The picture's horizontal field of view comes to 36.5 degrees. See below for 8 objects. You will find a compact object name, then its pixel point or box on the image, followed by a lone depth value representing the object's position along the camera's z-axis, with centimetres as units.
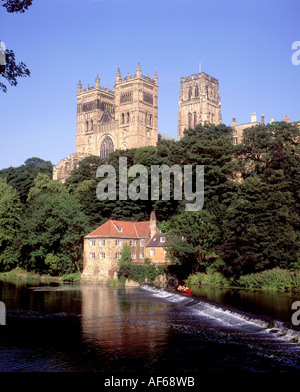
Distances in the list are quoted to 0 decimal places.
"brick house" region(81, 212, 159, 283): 5838
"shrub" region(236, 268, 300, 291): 4400
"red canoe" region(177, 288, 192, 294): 4169
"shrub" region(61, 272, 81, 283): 6002
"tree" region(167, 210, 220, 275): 5125
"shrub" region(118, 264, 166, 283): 5359
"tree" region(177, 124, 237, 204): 6050
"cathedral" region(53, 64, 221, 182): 12188
